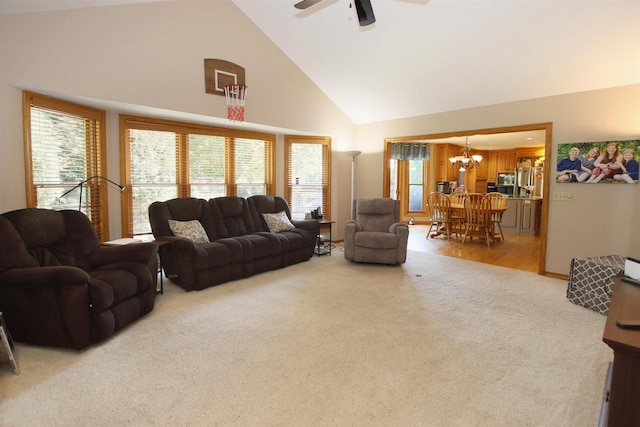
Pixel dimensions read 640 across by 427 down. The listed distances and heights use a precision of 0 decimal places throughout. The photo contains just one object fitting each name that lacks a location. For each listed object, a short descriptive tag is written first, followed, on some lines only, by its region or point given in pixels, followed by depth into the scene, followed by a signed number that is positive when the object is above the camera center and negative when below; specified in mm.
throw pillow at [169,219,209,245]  4188 -552
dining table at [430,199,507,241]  6730 -456
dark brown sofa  3932 -707
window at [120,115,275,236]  4578 +344
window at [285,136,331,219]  6301 +230
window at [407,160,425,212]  9945 +89
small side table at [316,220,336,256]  5702 -986
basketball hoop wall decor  4531 +1400
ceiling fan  2795 +1485
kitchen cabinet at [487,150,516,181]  10711 +851
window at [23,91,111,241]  3420 +310
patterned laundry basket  3311 -907
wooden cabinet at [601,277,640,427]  1399 -783
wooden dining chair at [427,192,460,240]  7207 -497
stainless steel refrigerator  8906 +215
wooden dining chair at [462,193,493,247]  6570 -493
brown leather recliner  2508 -777
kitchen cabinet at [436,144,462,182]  9867 +790
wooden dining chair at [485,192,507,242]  6904 -263
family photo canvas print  3975 +341
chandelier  9042 +787
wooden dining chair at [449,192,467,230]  7173 -465
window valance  9270 +1013
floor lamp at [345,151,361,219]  6793 +425
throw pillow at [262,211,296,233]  5227 -556
